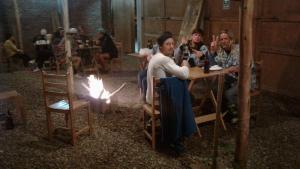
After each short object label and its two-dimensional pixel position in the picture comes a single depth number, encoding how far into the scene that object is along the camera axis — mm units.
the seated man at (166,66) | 4027
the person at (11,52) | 10180
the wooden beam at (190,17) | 7930
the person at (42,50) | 10047
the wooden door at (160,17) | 8984
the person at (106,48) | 8906
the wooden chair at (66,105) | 4285
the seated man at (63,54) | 9000
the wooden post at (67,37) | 5898
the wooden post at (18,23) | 11320
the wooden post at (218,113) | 3397
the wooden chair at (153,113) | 3998
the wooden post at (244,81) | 3119
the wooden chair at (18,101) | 5215
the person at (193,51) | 5469
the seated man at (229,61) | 5047
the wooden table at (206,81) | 4523
